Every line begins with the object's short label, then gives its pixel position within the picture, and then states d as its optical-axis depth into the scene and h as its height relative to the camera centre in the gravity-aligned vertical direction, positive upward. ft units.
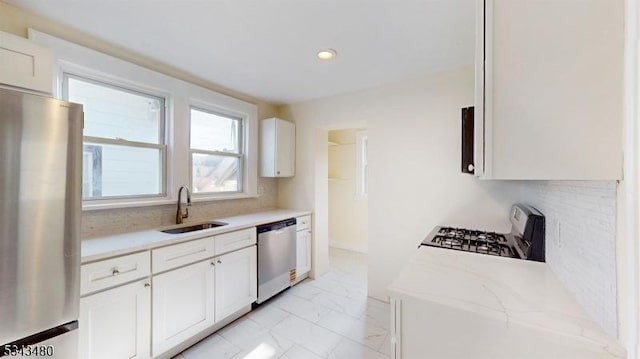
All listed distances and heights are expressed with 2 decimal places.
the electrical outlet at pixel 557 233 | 3.86 -0.83
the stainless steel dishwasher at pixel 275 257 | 8.53 -2.83
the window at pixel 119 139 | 6.28 +1.09
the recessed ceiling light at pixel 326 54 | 6.73 +3.47
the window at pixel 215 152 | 8.86 +1.00
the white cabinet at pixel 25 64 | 4.05 +1.95
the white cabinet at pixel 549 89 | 2.22 +0.89
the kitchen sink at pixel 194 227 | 7.38 -1.55
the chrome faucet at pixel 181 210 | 7.95 -0.99
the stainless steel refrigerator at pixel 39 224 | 3.57 -0.69
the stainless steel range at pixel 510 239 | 4.73 -1.43
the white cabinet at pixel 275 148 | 10.54 +1.37
